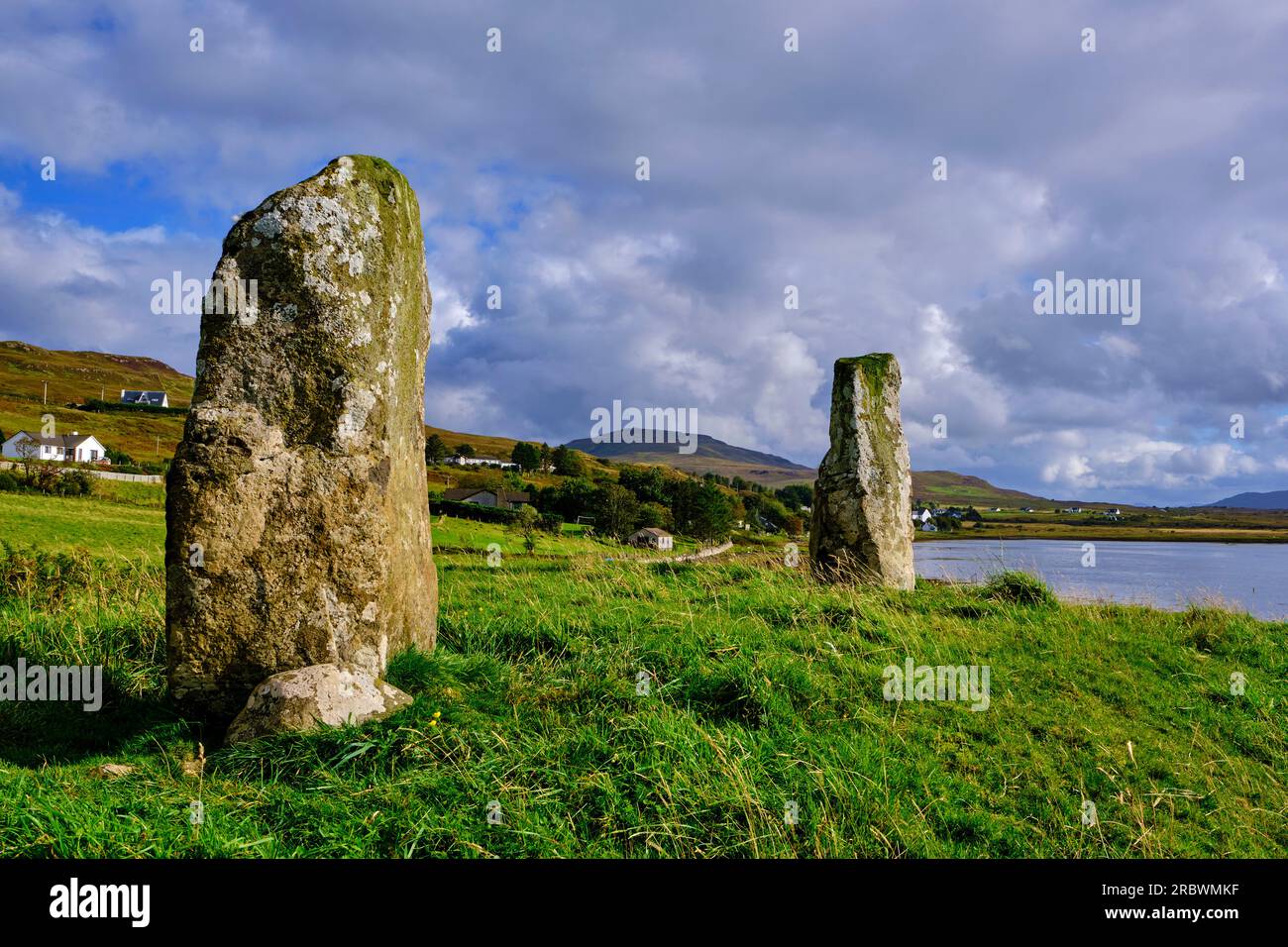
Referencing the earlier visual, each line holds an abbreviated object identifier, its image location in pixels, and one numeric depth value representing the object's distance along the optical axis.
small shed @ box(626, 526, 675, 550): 63.71
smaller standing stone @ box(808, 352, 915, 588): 14.62
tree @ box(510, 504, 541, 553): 47.36
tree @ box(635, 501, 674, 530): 85.00
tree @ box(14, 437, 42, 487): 56.17
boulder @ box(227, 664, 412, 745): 6.39
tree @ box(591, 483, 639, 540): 72.12
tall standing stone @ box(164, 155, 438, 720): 7.12
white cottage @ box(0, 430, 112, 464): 104.31
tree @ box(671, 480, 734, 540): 84.94
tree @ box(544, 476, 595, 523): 82.19
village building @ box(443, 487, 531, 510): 93.06
